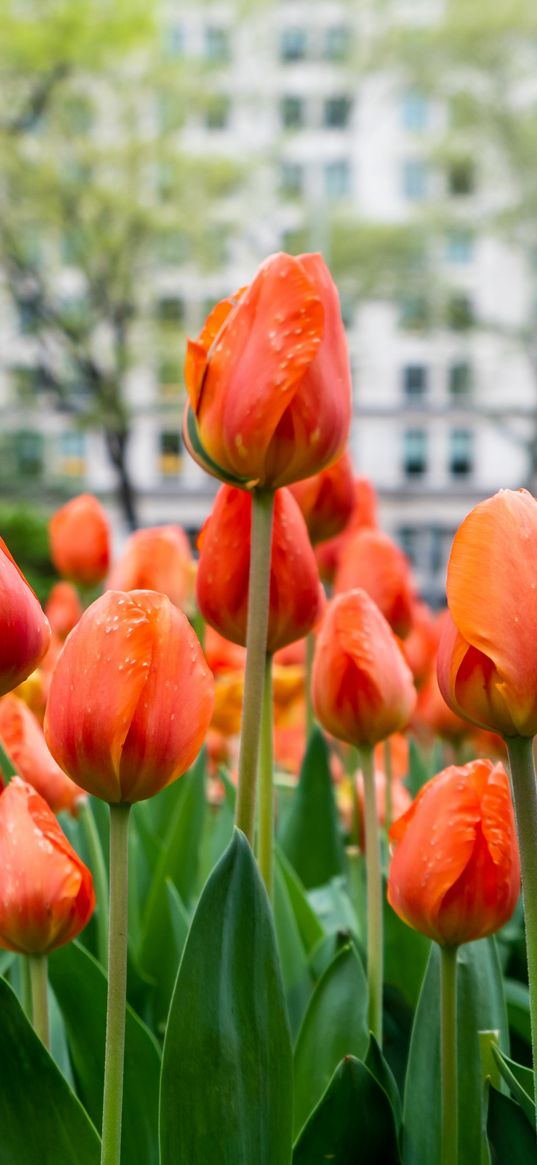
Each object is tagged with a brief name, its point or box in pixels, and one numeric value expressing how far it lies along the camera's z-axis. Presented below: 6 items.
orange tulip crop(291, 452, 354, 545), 1.14
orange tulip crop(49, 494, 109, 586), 1.58
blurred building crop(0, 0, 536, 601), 24.61
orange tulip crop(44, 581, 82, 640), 1.96
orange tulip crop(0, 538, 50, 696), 0.80
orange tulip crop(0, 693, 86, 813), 1.00
